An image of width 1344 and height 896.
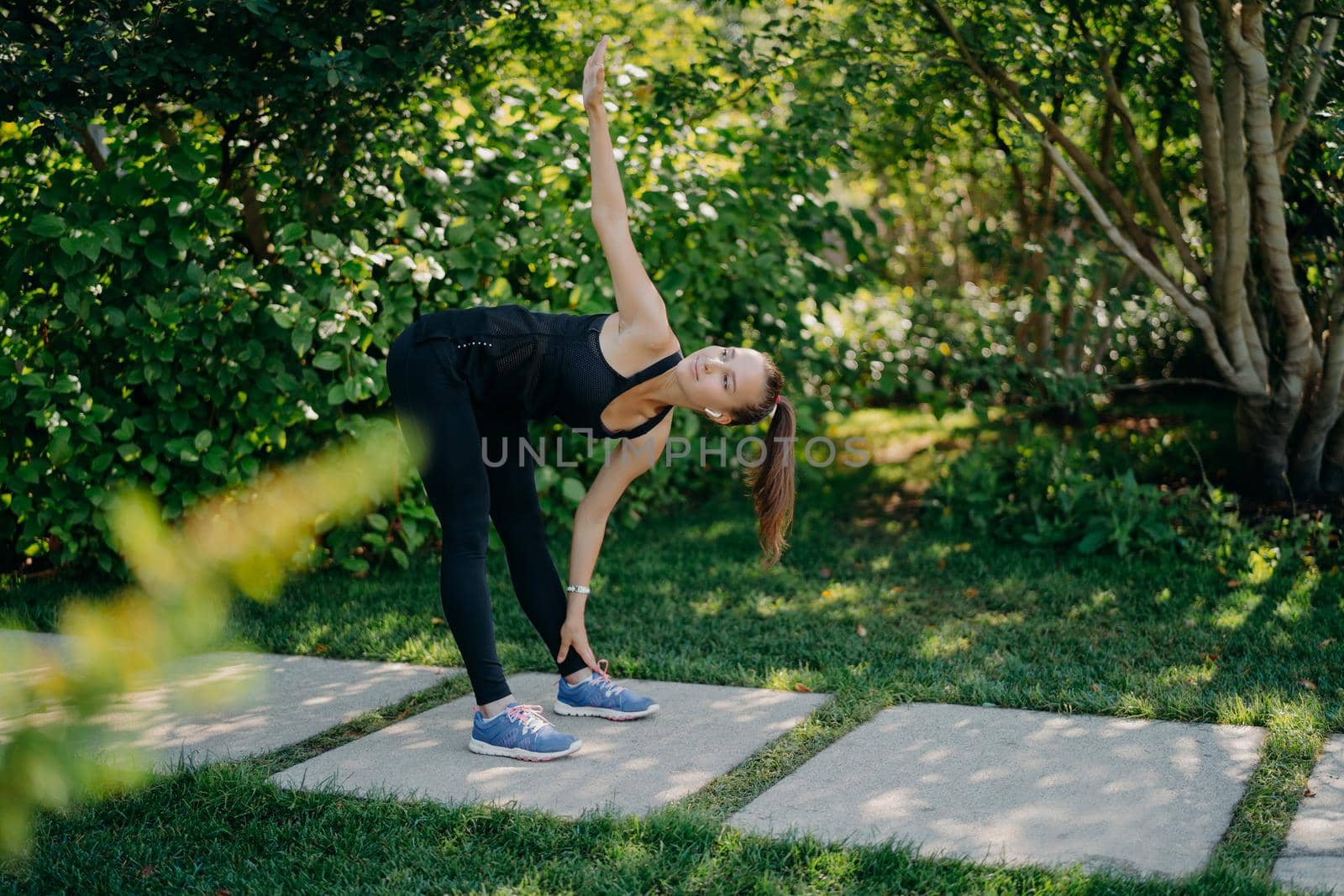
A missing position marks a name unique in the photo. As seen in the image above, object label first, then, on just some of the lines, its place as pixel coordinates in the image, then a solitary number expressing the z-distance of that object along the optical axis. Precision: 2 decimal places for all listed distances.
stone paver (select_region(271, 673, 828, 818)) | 2.79
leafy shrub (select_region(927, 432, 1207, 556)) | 4.98
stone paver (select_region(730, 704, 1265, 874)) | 2.44
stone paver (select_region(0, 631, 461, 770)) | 3.16
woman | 2.93
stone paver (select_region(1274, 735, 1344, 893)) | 2.26
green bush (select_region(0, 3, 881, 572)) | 4.14
